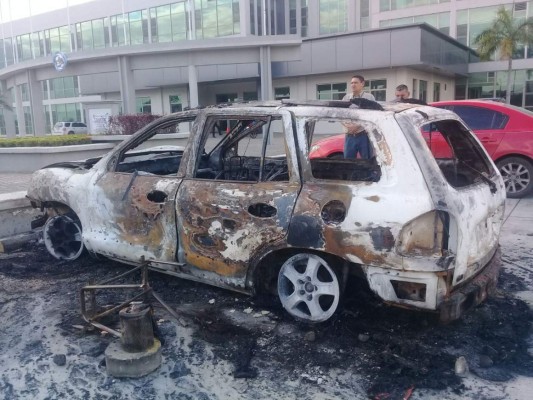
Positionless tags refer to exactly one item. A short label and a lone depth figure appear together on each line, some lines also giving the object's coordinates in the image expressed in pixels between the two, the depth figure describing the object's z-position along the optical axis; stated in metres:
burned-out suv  3.32
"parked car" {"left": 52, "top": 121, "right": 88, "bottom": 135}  35.97
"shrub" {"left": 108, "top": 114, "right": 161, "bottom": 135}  17.61
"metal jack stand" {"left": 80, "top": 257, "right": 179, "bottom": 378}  3.22
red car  8.41
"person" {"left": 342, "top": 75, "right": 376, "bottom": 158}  5.79
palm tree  29.67
